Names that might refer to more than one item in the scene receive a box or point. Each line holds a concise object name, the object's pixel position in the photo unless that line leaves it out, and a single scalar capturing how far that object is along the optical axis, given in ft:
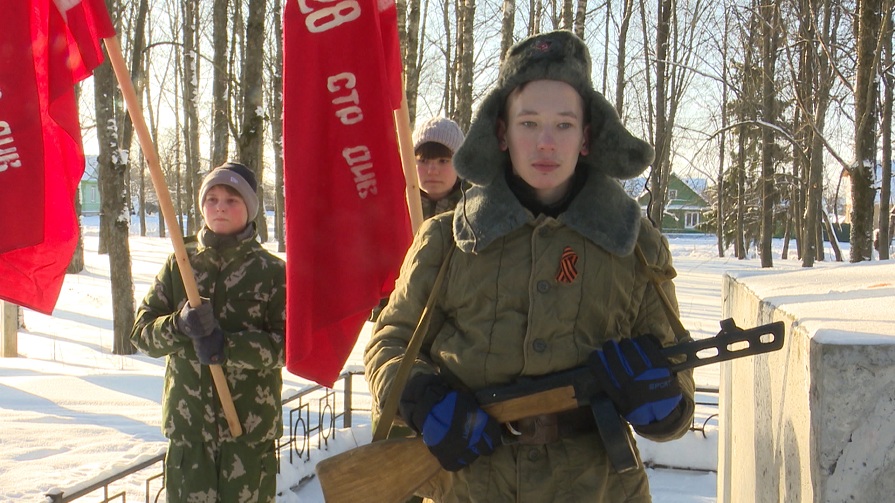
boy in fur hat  5.10
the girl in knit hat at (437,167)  11.19
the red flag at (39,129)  11.29
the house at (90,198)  258.78
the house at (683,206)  177.47
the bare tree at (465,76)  42.27
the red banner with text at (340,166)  10.82
